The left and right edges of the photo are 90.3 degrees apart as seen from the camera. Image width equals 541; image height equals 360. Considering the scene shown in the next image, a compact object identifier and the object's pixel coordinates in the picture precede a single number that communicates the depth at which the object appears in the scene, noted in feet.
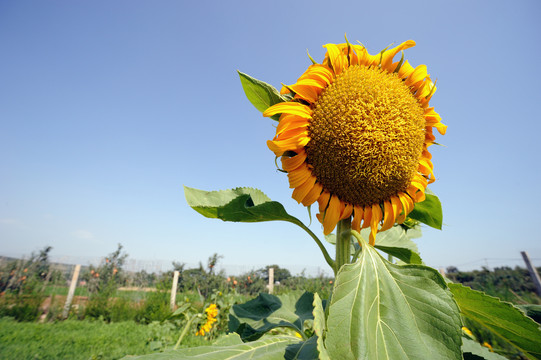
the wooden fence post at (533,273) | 27.27
